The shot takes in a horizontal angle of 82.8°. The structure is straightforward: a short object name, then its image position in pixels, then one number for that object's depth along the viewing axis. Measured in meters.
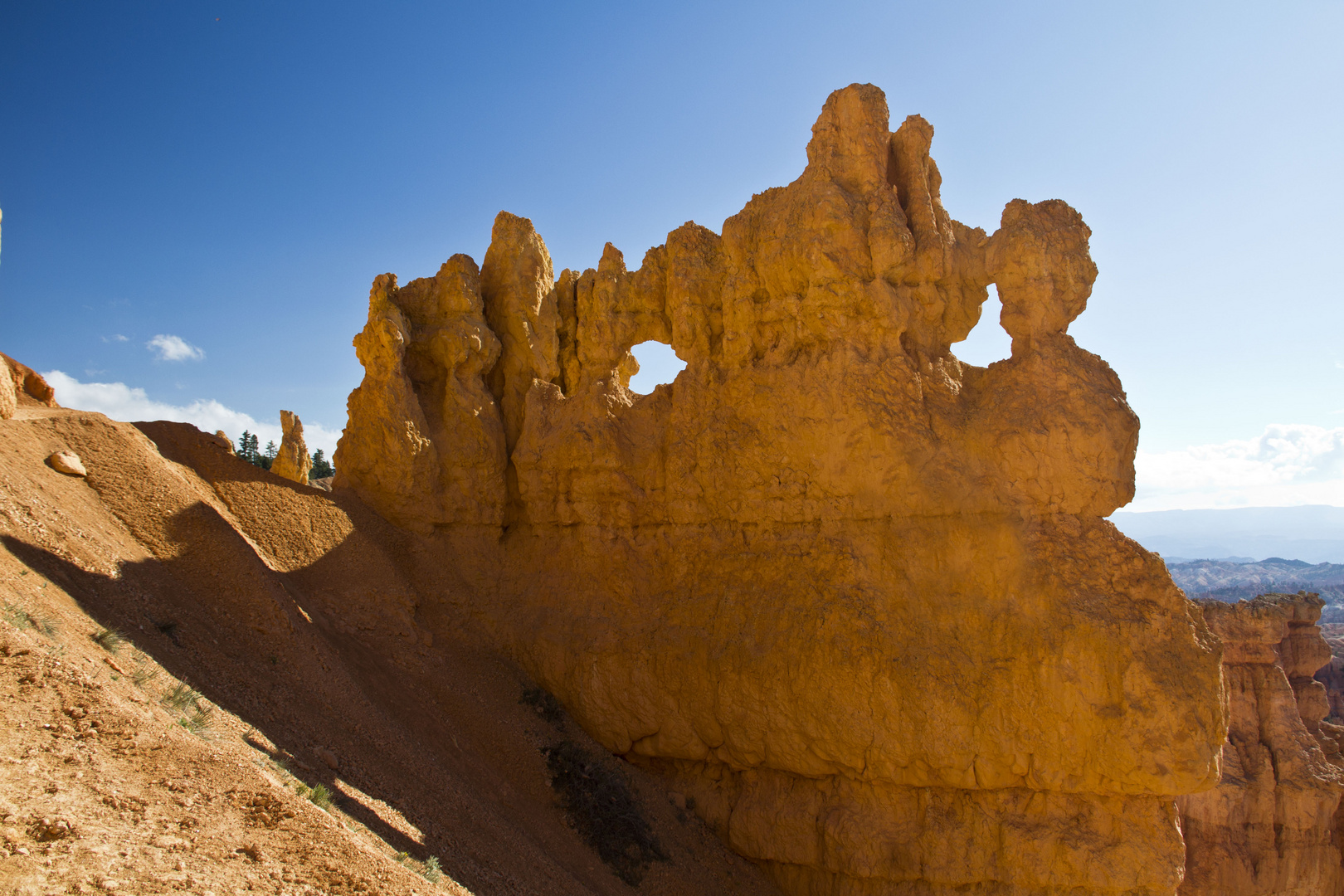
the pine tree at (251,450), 46.44
